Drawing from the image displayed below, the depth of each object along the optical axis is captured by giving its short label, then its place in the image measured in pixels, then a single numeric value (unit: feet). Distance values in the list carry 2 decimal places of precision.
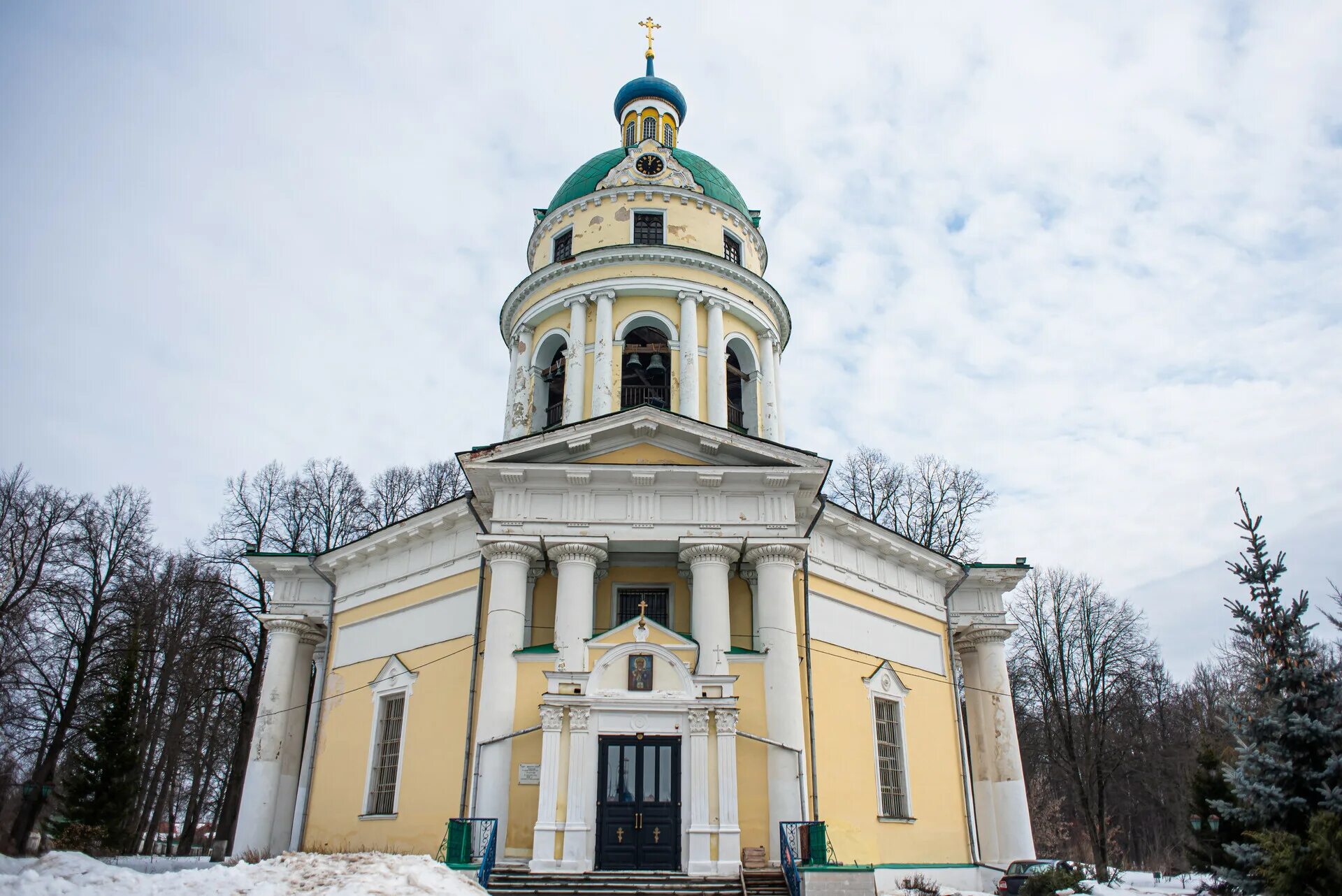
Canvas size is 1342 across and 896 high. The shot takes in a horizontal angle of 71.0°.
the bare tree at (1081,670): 111.34
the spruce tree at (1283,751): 32.89
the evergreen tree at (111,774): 76.95
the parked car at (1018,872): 63.26
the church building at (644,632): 48.85
